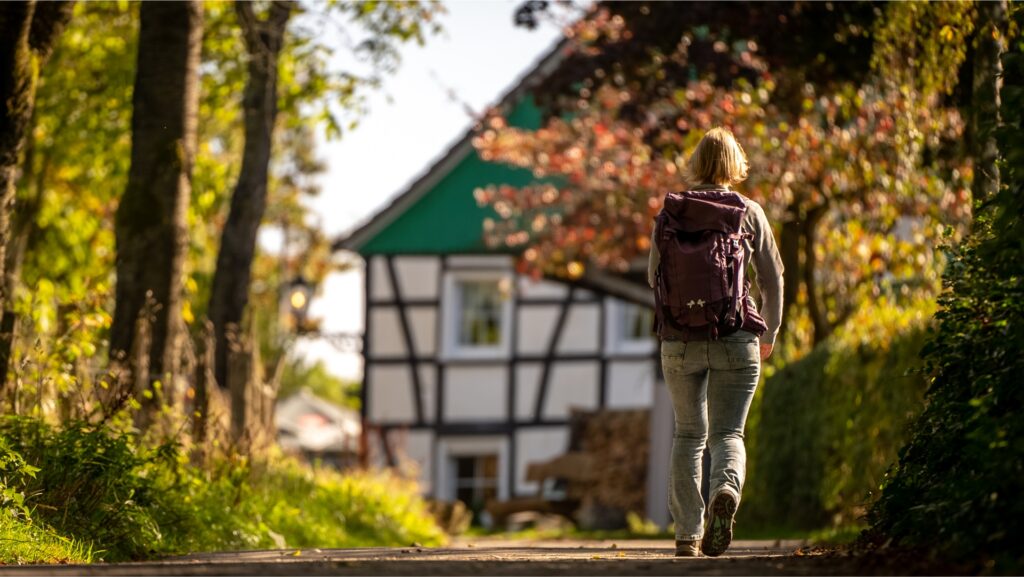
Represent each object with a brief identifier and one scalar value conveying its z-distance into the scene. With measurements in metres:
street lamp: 41.86
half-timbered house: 55.55
